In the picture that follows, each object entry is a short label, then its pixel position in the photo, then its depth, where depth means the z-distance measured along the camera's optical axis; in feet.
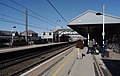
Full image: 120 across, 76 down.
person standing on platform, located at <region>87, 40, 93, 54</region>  30.83
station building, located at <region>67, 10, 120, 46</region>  43.67
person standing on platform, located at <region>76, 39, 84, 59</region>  25.82
